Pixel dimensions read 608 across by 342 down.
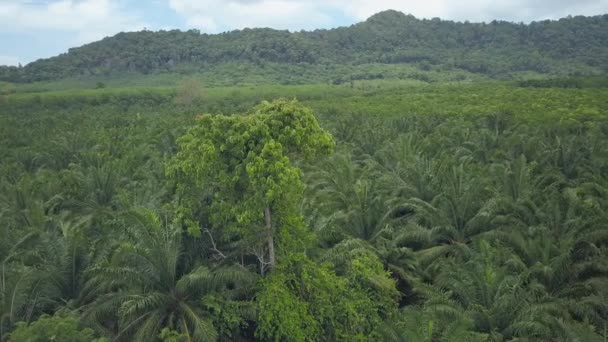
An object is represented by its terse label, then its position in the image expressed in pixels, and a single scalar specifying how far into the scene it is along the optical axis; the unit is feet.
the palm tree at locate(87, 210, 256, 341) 46.91
